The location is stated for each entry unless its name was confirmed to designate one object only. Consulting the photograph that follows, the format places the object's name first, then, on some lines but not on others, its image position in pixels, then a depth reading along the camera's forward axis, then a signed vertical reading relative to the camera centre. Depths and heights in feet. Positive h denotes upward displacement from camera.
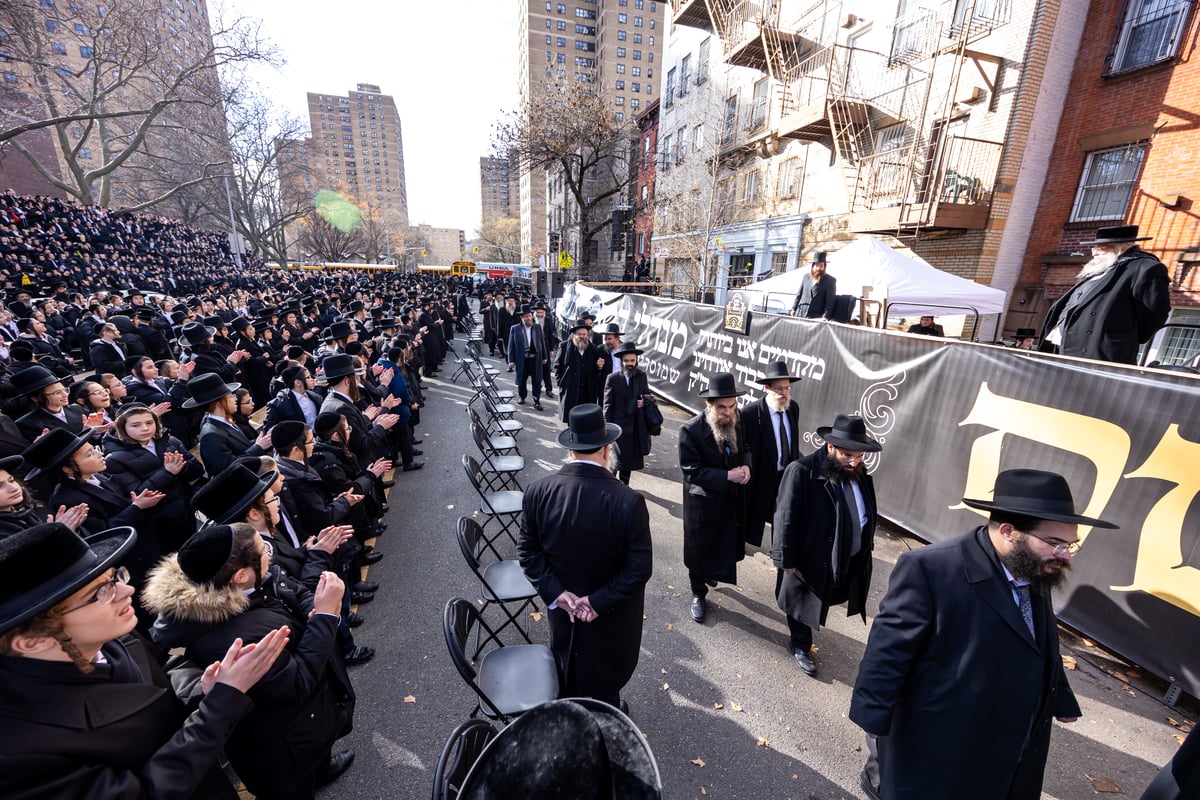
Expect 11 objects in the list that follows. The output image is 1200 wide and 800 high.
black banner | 11.20 -4.74
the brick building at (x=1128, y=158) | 29.78 +9.06
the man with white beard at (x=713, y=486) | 13.62 -5.99
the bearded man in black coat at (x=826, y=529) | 11.14 -5.95
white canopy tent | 29.81 +0.05
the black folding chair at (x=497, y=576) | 11.28 -7.98
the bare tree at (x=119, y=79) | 55.52 +28.46
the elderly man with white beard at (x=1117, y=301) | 14.35 -0.34
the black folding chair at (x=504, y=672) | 8.02 -7.95
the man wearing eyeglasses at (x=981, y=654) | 6.69 -5.25
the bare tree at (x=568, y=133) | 72.84 +21.42
